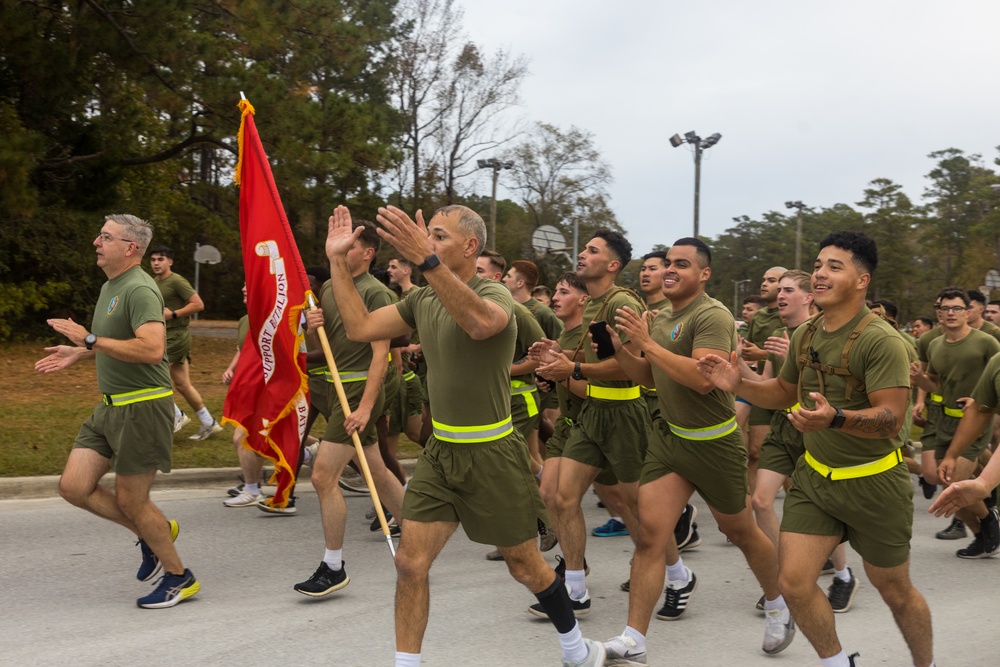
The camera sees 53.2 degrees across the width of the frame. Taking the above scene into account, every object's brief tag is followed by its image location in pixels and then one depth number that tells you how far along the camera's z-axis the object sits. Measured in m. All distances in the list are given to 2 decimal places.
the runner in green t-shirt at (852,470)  3.88
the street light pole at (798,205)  53.84
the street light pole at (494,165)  34.66
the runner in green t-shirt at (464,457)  4.07
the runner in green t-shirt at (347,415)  5.73
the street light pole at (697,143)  27.55
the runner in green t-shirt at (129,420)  5.35
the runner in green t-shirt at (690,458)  4.66
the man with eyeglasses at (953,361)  7.88
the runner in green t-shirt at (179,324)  10.42
